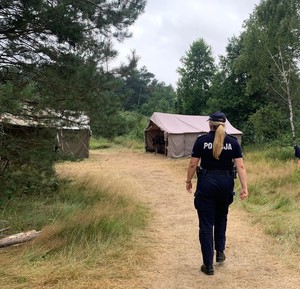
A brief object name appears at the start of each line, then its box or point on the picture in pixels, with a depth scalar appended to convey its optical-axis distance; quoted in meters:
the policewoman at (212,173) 3.77
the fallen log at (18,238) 4.29
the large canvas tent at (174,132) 20.23
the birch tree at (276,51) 17.16
